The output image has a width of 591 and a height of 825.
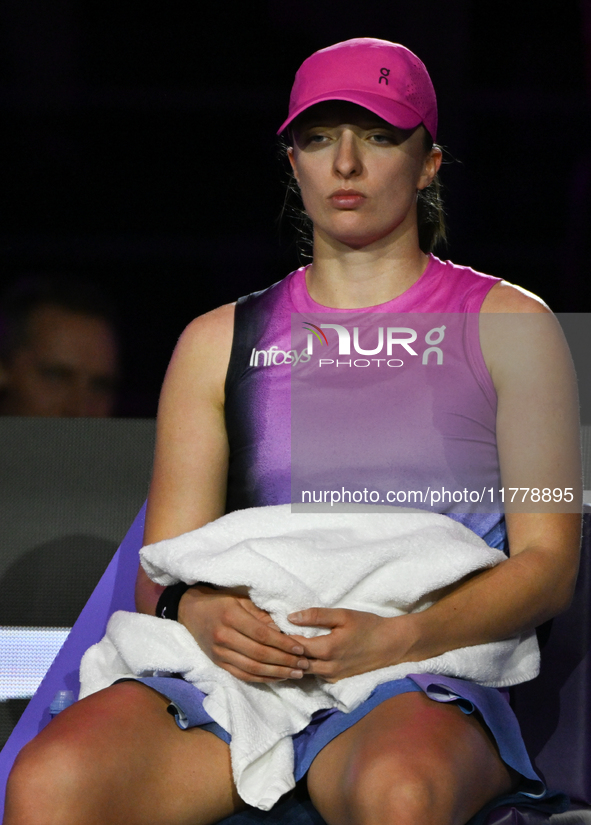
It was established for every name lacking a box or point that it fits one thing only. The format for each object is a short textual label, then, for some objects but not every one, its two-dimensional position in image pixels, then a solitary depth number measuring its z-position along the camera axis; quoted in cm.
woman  1004
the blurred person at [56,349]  1173
